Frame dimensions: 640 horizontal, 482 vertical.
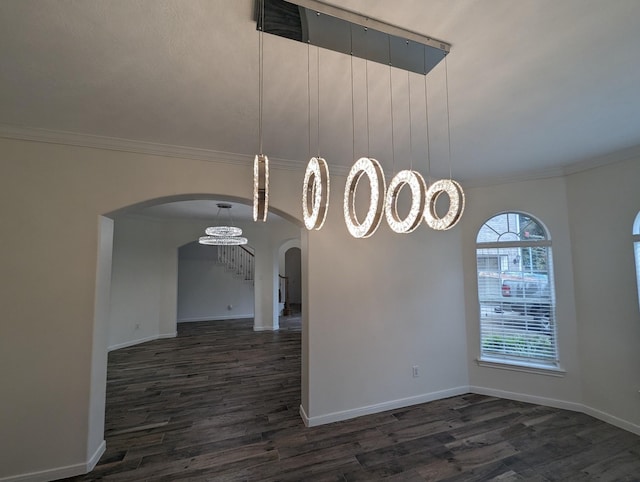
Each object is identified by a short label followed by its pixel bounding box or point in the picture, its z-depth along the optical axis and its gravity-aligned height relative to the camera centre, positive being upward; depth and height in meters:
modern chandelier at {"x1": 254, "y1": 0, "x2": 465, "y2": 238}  1.25 +1.15
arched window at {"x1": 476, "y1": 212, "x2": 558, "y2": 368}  3.45 -0.44
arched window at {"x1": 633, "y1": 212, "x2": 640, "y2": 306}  2.82 +0.17
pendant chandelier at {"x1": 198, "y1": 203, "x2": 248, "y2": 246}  5.26 +0.57
